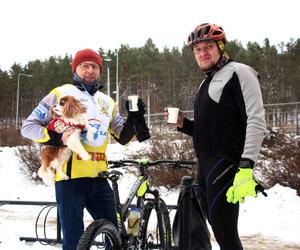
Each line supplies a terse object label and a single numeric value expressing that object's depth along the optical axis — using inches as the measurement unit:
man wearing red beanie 121.0
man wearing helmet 103.1
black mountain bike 119.2
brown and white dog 120.0
